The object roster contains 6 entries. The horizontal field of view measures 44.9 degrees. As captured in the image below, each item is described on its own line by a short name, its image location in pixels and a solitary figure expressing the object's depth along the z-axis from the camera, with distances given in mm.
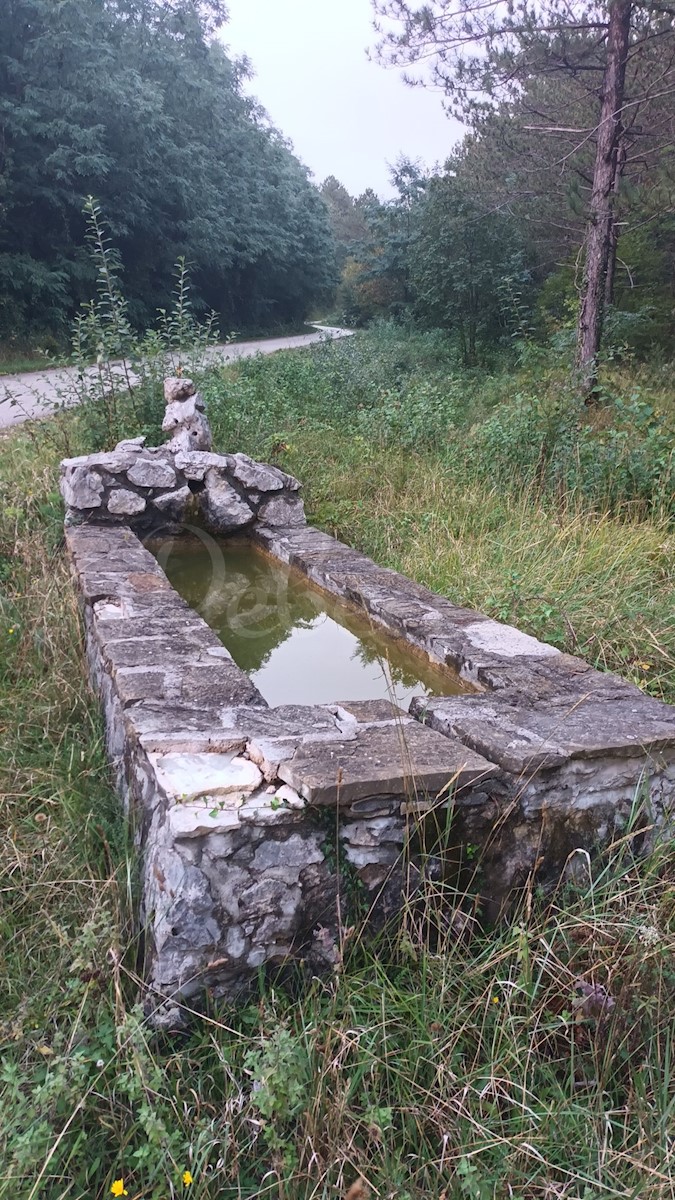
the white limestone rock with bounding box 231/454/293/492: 5055
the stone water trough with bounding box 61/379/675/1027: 1866
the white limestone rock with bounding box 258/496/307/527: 5180
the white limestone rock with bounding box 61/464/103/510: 4656
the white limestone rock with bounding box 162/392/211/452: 5246
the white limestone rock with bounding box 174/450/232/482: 5027
